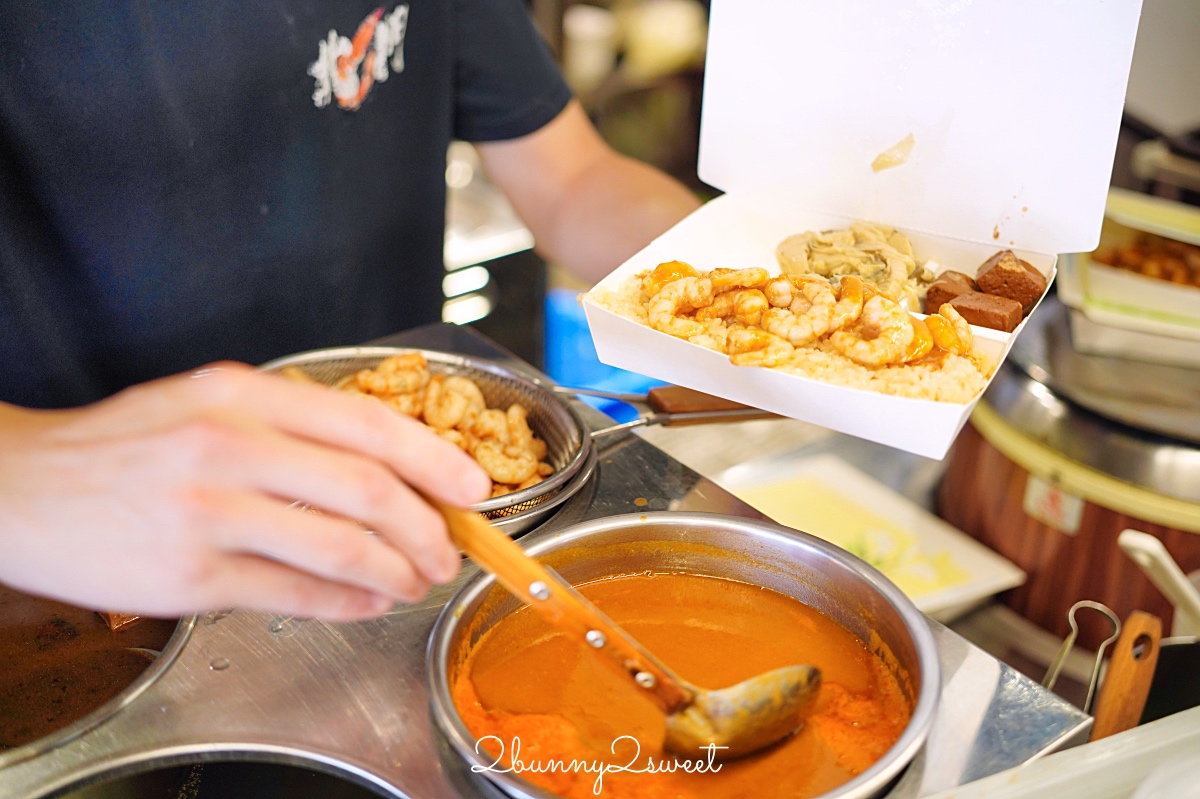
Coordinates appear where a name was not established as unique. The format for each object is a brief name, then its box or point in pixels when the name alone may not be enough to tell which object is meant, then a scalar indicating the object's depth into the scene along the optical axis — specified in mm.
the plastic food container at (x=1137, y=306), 2150
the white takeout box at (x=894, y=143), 1141
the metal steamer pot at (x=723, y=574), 1016
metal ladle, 864
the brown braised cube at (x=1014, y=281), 1219
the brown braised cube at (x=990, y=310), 1163
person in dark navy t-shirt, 712
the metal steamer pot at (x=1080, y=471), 2027
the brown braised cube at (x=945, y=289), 1244
